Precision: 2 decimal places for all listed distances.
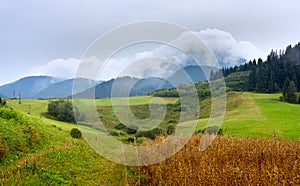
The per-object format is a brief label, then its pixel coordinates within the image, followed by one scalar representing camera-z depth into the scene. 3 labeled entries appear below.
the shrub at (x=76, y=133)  24.63
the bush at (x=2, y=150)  11.14
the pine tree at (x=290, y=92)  83.25
